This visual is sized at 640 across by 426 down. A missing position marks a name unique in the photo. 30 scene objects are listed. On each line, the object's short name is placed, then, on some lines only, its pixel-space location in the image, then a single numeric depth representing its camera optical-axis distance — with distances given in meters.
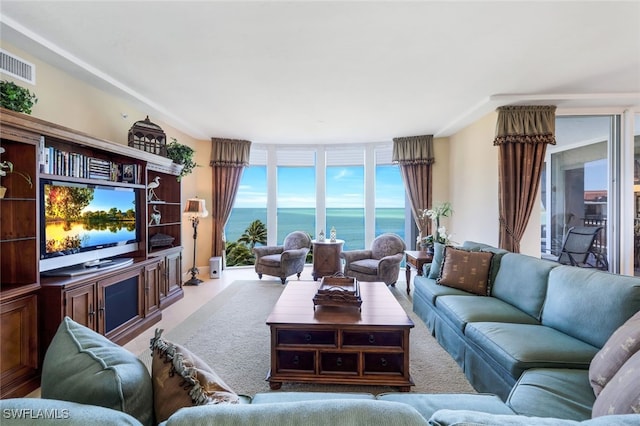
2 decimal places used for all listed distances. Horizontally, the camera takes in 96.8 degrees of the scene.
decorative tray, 2.42
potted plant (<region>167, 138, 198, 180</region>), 4.11
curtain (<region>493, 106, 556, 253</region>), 3.56
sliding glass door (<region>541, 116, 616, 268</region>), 3.79
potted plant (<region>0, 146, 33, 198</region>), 1.97
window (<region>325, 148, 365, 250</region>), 6.00
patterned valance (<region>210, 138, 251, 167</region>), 5.50
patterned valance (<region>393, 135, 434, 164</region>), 5.30
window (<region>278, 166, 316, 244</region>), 6.08
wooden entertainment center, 1.97
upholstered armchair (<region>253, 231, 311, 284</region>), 4.86
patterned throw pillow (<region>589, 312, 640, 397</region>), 1.27
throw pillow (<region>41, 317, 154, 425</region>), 0.71
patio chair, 3.73
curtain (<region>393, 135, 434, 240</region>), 5.31
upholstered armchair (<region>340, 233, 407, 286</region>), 4.37
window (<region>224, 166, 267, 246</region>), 6.05
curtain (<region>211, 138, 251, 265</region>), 5.52
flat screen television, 2.35
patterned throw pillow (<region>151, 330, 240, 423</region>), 0.81
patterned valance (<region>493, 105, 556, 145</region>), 3.55
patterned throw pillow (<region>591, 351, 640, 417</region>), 0.98
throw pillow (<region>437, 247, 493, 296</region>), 2.83
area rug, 2.08
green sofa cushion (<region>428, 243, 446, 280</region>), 3.35
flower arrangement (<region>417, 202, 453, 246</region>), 4.07
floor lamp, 4.77
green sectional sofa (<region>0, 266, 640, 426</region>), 0.56
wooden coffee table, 2.05
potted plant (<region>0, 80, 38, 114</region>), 1.99
